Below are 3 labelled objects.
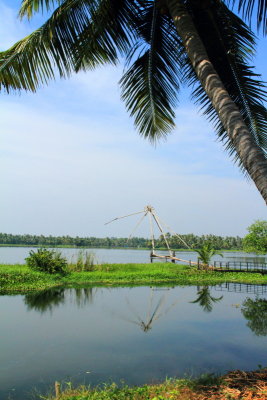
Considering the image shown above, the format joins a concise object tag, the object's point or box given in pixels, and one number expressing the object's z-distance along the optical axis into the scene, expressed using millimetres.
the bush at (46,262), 18828
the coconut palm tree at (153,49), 4812
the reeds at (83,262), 21281
